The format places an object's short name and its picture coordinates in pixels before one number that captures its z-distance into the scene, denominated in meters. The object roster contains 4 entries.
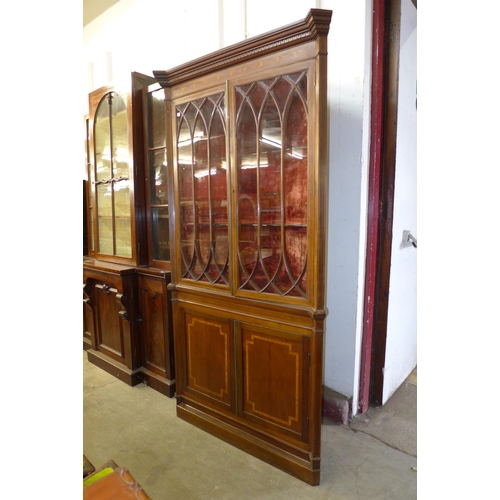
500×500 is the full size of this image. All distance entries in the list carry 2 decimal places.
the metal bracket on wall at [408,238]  2.14
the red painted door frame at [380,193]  1.83
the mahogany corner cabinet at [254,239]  1.42
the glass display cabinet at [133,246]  2.29
